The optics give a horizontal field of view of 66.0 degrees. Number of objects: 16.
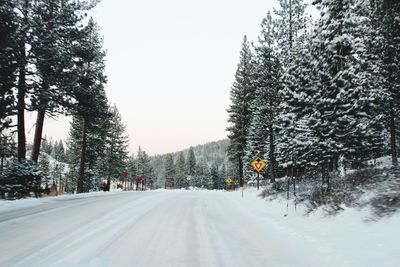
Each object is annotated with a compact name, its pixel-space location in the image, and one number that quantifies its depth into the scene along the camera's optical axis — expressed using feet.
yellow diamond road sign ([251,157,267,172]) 68.23
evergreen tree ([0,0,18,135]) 48.52
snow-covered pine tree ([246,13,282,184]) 84.65
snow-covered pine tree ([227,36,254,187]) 129.39
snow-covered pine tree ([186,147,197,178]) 315.99
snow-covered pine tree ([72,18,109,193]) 65.67
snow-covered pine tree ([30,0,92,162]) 57.72
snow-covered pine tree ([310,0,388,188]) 46.57
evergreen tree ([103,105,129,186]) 154.40
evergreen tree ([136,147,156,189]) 301.43
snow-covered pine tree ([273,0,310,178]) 78.77
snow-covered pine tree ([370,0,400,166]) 51.17
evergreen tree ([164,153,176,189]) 322.34
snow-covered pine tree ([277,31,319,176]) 49.93
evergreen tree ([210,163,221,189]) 330.95
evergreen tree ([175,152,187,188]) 307.78
